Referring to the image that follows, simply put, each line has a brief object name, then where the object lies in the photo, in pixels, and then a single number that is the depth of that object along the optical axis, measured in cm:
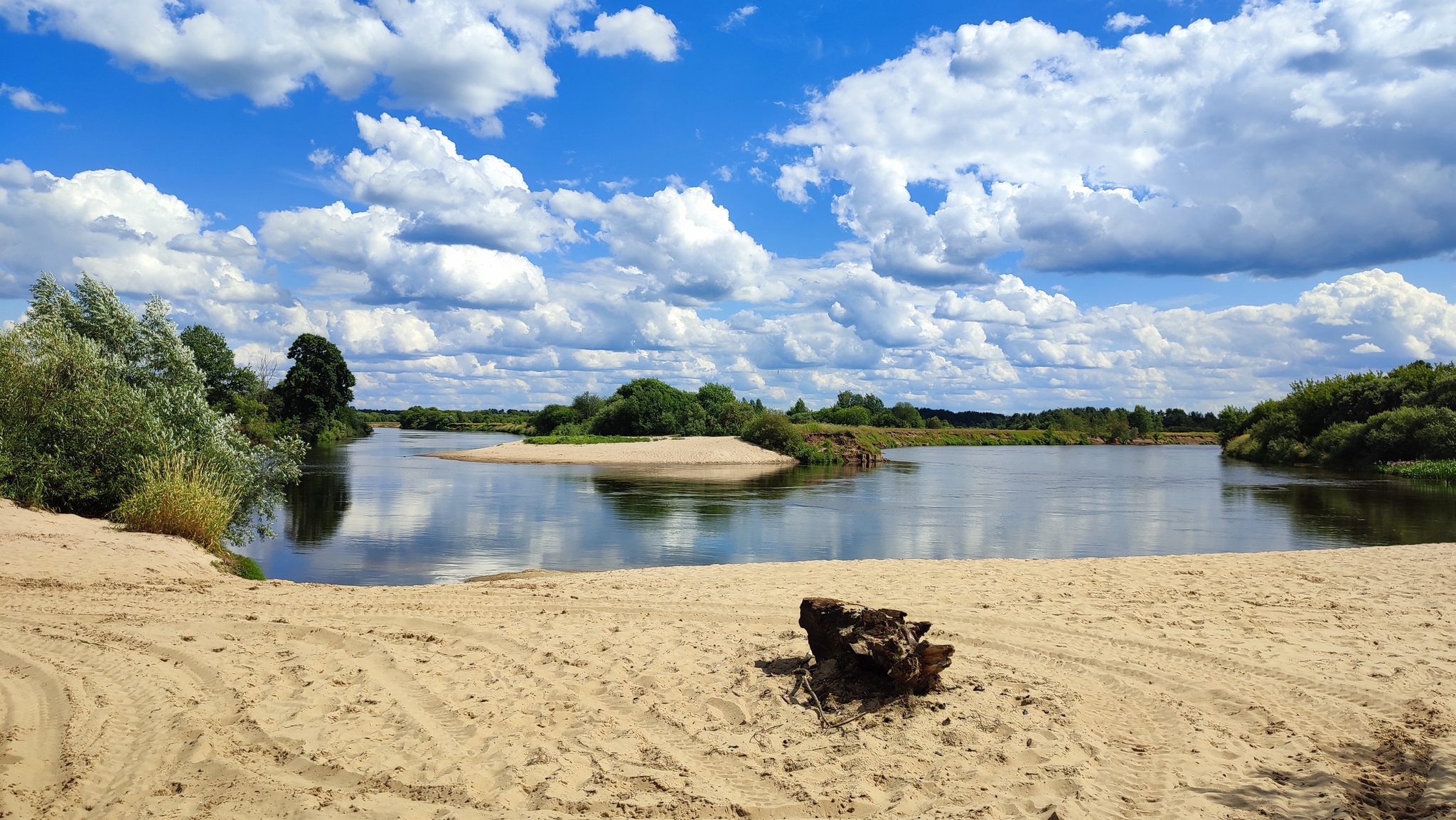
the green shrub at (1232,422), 7656
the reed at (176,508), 1187
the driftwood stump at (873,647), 530
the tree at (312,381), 6188
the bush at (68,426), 1252
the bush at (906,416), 12466
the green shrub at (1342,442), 4753
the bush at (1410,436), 4112
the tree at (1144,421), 11956
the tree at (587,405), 9219
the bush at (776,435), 6053
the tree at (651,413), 7581
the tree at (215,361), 3856
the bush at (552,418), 9269
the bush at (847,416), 10169
